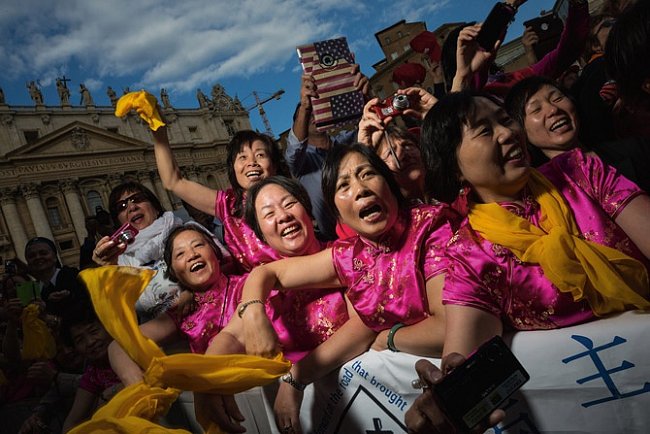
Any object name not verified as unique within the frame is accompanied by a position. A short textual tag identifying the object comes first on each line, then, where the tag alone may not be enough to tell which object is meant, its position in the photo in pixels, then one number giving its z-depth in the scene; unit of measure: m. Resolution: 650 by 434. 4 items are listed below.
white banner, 1.10
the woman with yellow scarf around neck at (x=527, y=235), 1.18
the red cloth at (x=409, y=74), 3.50
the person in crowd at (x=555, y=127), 1.54
